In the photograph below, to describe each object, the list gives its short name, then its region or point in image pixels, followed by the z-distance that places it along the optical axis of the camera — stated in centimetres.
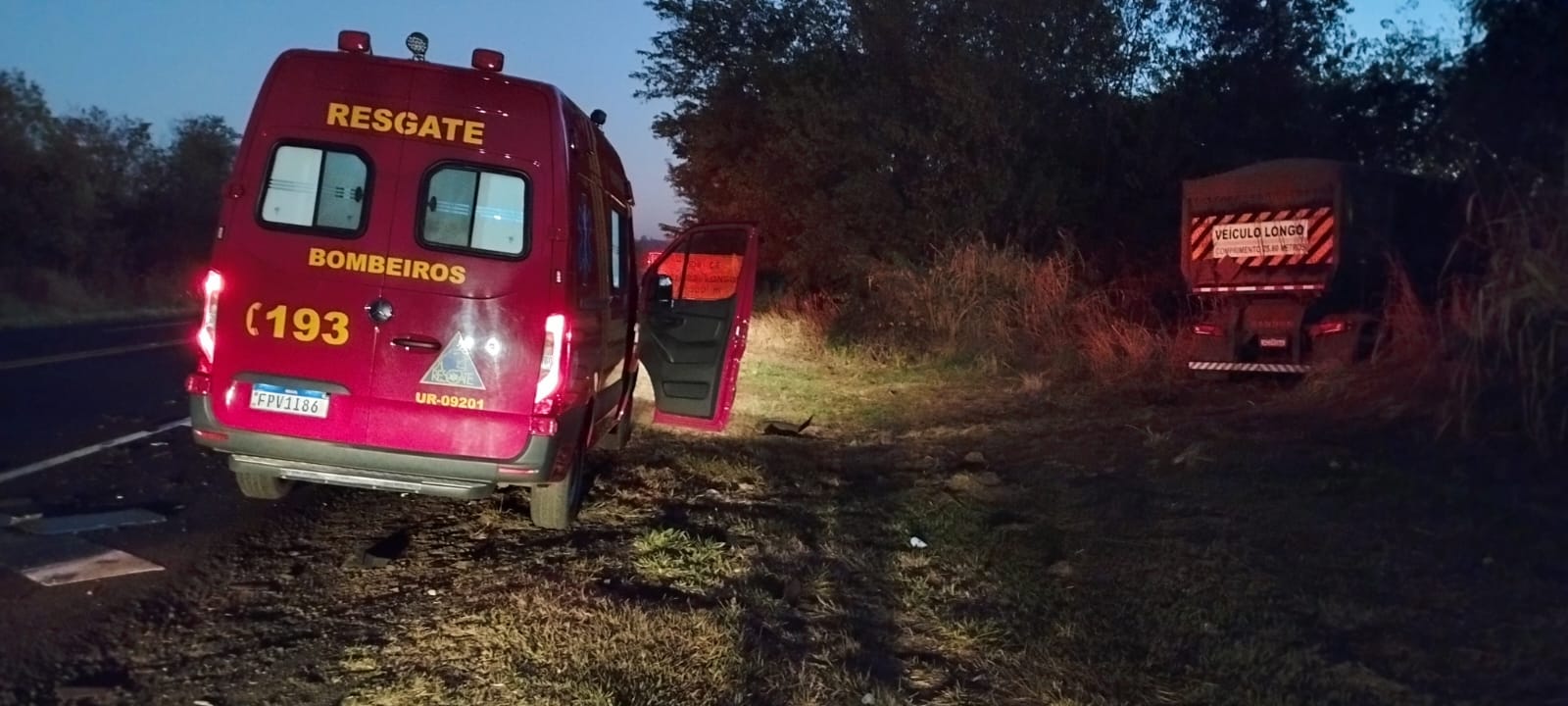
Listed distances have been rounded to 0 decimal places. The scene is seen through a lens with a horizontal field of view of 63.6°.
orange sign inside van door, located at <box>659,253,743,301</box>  985
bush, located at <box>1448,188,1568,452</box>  640
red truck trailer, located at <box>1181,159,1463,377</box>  1346
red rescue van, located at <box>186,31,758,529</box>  587
